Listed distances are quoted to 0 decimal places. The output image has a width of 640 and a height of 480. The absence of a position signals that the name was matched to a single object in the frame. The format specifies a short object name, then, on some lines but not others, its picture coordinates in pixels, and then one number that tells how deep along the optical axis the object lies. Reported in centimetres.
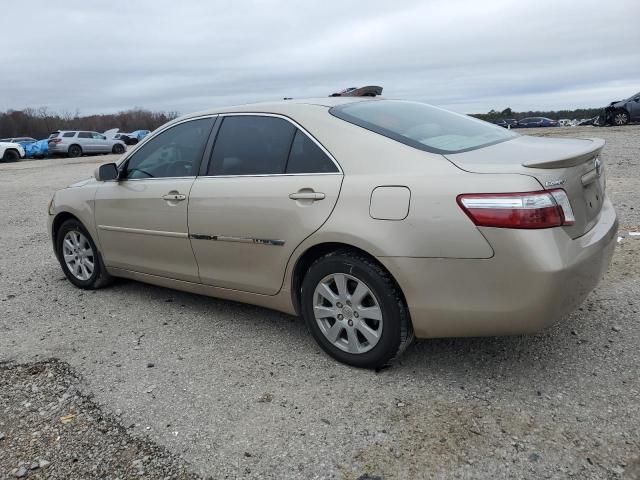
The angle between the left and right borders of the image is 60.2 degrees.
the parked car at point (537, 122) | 5328
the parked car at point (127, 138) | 4125
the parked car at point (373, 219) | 265
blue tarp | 3284
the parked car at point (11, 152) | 2994
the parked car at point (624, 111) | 2275
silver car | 3200
